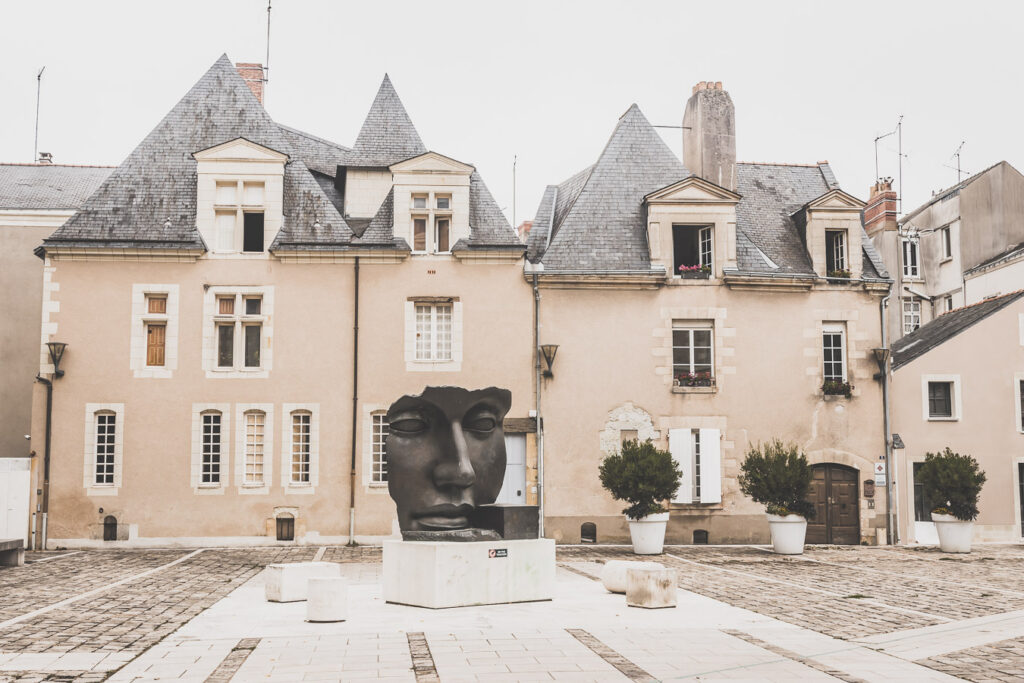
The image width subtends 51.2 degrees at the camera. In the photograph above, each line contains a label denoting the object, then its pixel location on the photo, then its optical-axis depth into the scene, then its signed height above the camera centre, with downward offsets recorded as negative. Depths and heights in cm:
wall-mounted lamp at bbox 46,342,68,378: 2058 +194
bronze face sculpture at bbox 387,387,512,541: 1195 -7
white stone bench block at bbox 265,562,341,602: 1176 -138
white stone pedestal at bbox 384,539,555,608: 1109 -124
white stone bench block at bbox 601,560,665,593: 1252 -141
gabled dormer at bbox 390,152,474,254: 2180 +537
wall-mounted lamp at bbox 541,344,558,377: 2145 +205
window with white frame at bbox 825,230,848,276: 2302 +441
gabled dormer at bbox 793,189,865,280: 2281 +485
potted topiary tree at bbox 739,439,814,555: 1947 -65
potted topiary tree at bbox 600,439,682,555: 1919 -58
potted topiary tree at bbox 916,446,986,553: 2011 -72
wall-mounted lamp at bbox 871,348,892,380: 2216 +202
